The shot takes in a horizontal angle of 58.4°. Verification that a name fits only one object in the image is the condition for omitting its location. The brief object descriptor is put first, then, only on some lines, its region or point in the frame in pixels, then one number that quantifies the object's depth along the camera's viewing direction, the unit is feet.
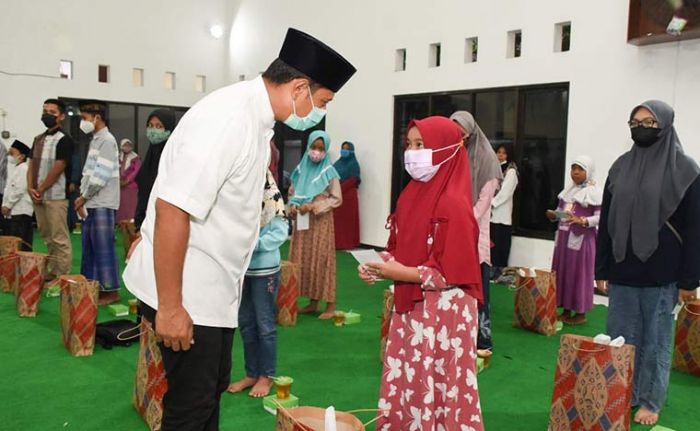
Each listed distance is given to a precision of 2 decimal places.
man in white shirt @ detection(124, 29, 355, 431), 4.88
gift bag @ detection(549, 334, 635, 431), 8.68
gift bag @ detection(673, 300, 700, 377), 12.35
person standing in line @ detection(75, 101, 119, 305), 15.49
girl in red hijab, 7.39
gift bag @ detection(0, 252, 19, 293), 17.79
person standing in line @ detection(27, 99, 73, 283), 17.33
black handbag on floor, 12.80
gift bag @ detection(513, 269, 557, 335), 15.14
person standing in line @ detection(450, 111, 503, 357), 11.55
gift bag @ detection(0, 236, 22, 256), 18.17
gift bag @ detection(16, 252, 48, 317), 15.35
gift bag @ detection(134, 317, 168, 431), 8.78
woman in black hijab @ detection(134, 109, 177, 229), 12.76
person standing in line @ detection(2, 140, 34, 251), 19.65
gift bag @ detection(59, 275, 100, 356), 12.20
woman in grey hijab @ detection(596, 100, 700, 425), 9.30
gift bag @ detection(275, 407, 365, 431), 6.44
